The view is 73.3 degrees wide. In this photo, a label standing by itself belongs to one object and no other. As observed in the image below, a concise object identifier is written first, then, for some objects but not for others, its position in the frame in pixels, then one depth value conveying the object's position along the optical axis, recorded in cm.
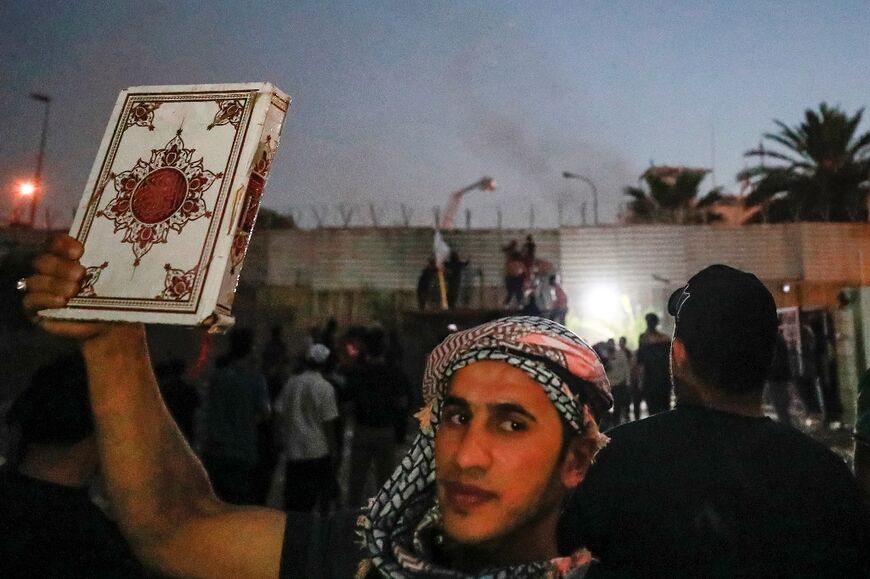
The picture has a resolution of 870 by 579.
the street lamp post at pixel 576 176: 2572
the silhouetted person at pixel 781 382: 822
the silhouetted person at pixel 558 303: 1360
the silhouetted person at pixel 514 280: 1463
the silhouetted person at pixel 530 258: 1491
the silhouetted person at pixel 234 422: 504
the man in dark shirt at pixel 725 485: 158
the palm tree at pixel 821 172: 2480
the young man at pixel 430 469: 136
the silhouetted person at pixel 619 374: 1048
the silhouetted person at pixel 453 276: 1786
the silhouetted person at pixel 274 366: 680
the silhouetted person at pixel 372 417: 608
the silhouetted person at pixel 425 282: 1747
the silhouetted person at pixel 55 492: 199
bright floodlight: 1897
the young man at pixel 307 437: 546
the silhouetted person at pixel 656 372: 736
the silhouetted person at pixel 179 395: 514
